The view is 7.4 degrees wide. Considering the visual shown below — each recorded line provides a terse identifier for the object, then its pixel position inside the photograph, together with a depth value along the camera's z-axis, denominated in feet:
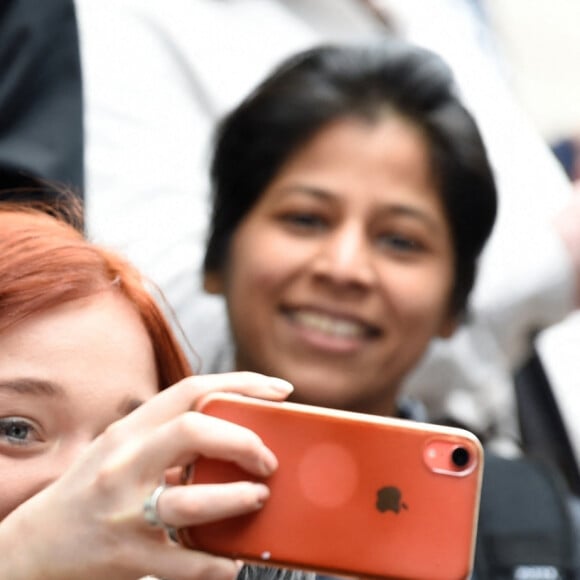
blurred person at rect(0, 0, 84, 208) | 9.26
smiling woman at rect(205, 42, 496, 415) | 9.63
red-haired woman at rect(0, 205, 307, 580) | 7.29
